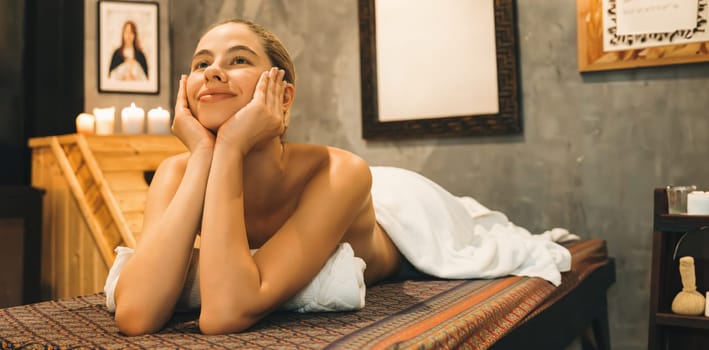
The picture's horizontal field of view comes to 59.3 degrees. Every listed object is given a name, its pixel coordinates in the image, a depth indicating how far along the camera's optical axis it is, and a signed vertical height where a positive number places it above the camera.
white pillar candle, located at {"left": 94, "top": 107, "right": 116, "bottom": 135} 3.14 +0.42
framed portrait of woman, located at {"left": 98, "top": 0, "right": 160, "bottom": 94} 3.53 +0.90
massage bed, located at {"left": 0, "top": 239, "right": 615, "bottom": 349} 1.11 -0.25
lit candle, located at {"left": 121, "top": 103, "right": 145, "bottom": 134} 3.13 +0.42
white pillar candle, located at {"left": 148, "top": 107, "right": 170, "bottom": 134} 3.21 +0.42
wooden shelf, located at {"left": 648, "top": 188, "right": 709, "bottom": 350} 1.99 -0.32
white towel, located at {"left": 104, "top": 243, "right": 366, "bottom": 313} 1.33 -0.20
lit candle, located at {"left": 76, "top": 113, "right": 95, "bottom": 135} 3.11 +0.40
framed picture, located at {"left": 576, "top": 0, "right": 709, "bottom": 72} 2.47 +0.64
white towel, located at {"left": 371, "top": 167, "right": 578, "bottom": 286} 1.89 -0.15
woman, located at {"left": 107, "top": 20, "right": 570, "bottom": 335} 1.20 -0.01
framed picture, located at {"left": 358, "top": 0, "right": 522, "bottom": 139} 2.85 +0.61
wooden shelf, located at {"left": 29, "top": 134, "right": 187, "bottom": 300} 2.71 +0.02
